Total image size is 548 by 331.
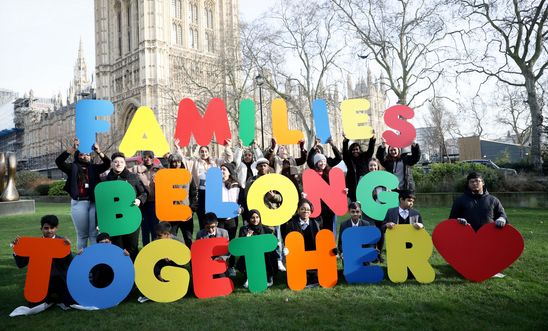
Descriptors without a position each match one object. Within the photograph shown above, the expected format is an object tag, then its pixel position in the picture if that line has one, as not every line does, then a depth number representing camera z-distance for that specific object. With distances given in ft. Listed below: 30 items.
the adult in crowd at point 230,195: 20.33
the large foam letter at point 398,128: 19.90
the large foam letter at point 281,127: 19.80
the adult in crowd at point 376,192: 20.46
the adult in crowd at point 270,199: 19.88
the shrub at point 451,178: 47.88
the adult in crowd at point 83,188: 18.94
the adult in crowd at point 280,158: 22.59
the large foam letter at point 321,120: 20.38
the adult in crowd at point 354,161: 22.54
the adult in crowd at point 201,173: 21.36
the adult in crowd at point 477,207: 17.98
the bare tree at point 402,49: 65.87
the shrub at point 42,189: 96.68
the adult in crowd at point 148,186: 20.85
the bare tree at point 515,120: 119.01
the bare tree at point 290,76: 79.81
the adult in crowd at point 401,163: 21.90
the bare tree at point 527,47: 53.52
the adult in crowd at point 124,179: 17.98
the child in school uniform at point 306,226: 18.98
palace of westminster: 156.66
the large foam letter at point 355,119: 19.72
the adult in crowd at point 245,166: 23.17
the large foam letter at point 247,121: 20.18
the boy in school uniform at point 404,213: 19.36
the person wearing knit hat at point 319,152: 21.89
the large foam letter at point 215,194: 18.10
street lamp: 66.15
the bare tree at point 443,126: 148.32
